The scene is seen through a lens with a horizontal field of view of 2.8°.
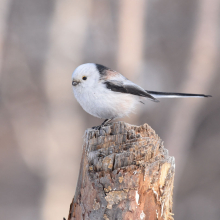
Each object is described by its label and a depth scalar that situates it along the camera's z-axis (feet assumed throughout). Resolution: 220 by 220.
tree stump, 13.66
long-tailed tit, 14.01
